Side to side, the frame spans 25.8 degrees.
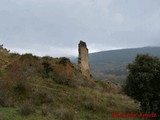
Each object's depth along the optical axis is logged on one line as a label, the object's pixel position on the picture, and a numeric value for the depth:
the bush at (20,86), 23.28
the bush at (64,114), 18.62
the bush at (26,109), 18.25
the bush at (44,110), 18.75
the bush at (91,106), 22.66
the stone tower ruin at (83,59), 42.02
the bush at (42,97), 22.14
